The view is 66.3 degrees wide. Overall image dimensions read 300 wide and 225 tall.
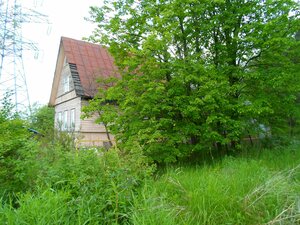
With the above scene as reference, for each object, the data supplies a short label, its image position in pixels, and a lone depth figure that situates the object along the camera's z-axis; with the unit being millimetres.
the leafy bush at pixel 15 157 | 3189
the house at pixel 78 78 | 13977
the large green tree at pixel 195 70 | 6375
